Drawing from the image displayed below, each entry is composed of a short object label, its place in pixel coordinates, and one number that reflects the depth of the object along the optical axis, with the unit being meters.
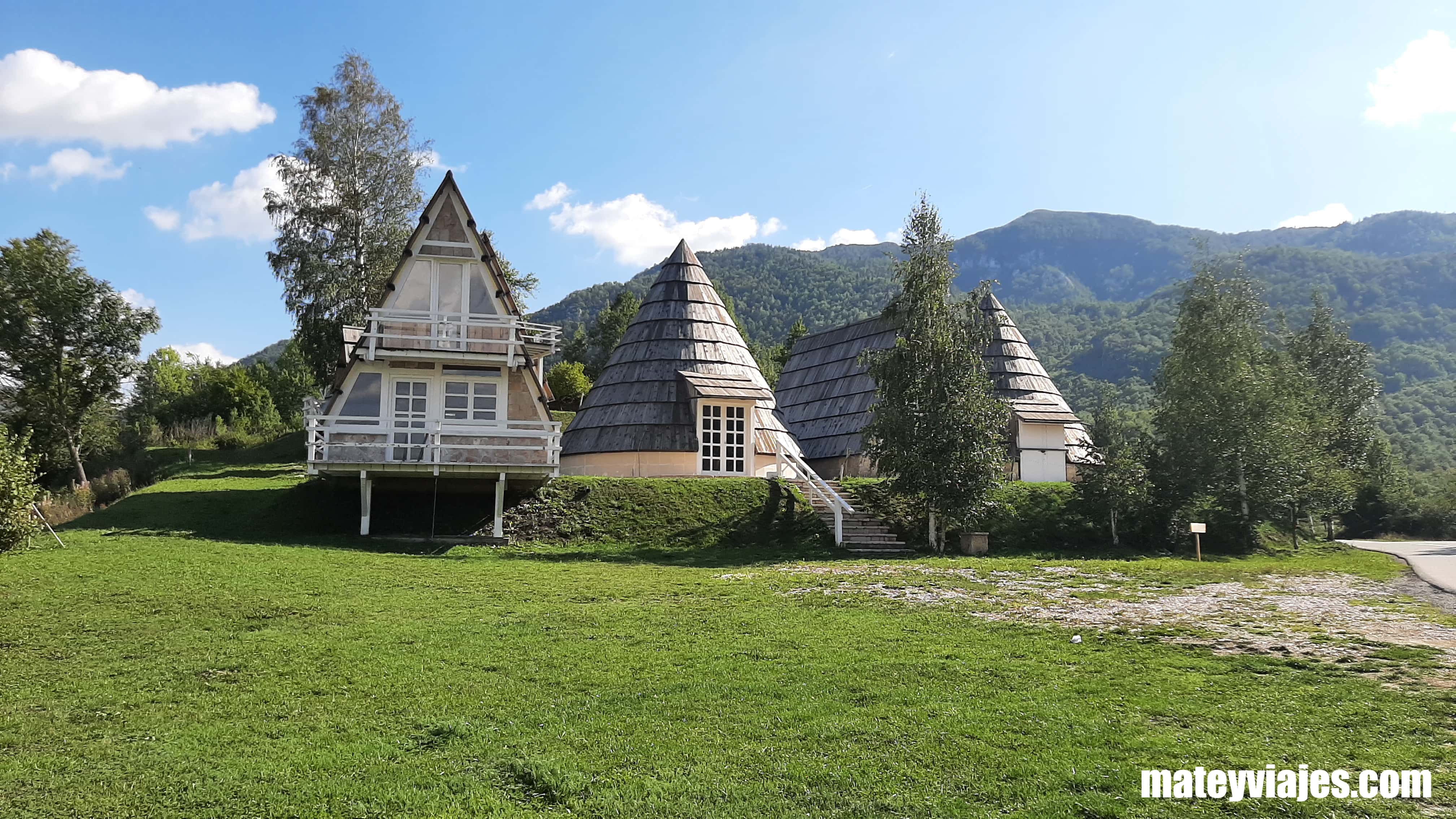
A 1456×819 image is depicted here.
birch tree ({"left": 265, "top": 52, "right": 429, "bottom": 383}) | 34.78
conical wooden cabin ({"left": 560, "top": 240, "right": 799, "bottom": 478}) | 29.14
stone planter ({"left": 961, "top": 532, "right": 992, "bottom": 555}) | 24.31
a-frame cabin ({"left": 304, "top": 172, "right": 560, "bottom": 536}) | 22.50
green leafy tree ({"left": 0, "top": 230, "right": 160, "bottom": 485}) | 33.38
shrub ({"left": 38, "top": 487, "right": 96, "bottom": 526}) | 25.78
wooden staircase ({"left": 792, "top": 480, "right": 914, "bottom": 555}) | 24.44
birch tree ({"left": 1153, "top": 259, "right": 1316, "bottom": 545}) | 28.95
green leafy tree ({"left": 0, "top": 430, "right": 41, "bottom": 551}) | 16.97
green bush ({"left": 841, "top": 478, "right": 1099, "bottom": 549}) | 26.25
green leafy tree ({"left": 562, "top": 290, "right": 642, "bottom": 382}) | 66.38
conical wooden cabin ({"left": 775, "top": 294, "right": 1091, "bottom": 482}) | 35.12
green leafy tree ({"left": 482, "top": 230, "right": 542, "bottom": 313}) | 45.47
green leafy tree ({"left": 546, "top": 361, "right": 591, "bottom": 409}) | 52.56
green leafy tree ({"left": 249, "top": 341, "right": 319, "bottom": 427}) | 58.91
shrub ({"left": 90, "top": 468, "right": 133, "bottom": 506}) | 31.25
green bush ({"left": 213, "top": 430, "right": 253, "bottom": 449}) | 43.16
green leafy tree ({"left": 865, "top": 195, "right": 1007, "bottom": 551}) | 24.28
